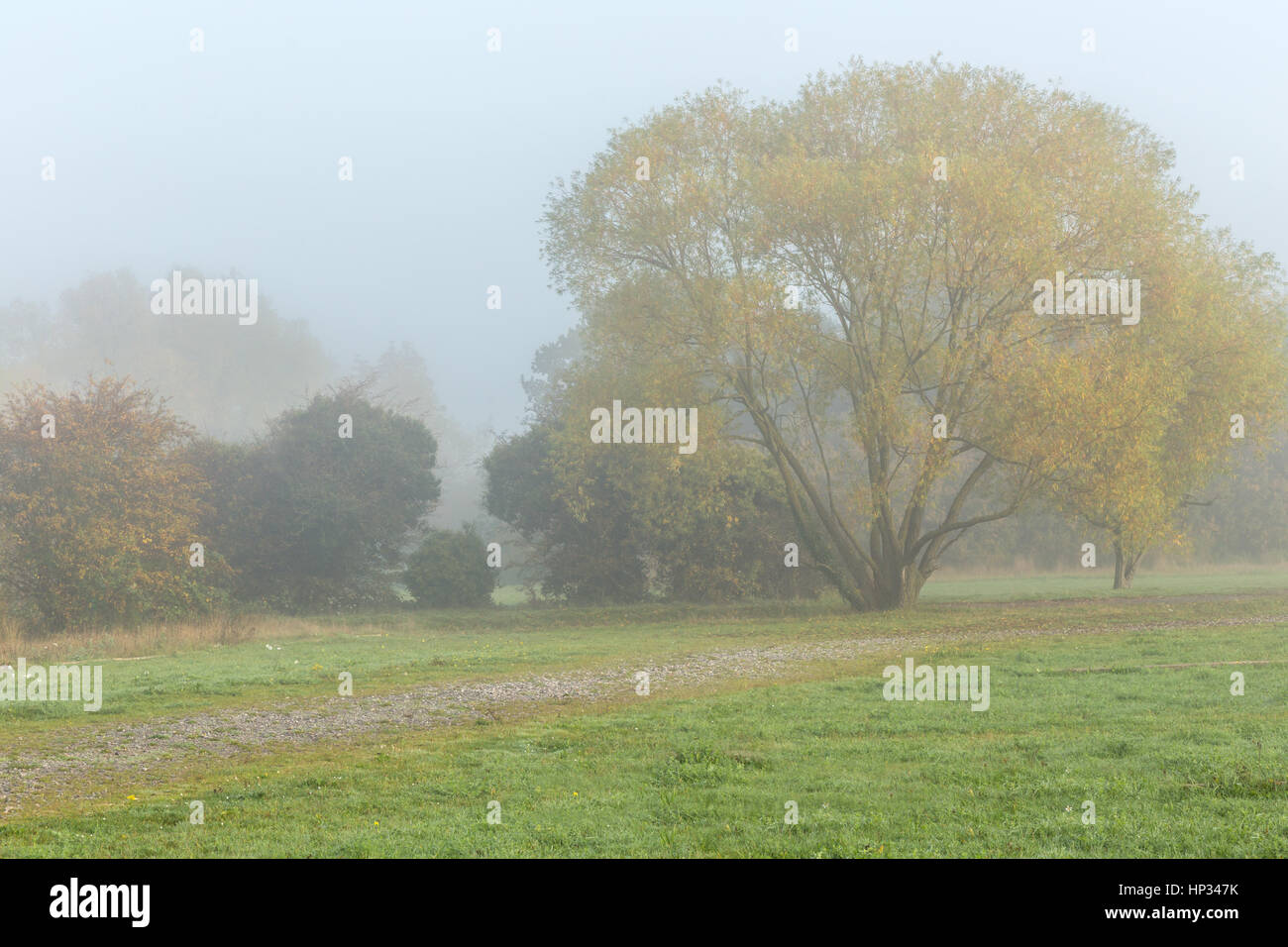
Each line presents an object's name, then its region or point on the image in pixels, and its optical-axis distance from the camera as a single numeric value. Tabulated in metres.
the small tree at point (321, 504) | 36.94
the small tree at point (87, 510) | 28.23
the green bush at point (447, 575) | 38.25
